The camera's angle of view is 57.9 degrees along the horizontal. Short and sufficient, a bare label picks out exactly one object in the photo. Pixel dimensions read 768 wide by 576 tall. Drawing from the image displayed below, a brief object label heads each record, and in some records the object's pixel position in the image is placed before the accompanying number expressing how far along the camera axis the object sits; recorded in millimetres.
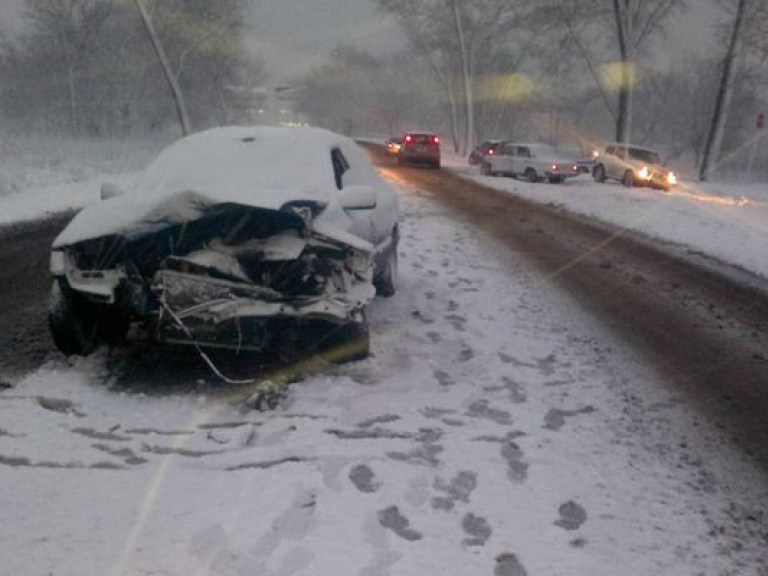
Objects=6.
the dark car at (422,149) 33062
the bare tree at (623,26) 30203
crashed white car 4625
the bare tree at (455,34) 43906
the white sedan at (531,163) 26500
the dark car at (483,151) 31045
